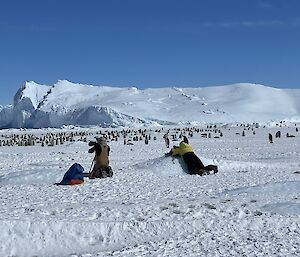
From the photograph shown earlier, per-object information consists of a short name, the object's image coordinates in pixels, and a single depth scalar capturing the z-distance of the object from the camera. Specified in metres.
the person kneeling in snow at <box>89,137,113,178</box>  16.22
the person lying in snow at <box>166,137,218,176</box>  17.24
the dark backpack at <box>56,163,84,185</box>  14.80
